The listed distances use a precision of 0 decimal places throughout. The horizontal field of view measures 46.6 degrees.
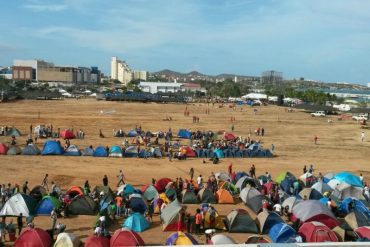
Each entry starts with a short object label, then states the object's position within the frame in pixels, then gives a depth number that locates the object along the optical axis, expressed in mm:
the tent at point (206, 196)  20109
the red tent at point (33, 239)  13367
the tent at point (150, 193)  19562
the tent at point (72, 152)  31062
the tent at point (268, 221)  16156
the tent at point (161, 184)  21000
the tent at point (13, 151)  30453
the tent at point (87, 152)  31250
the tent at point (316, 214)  16328
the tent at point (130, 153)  31938
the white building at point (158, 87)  160000
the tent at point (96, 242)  13164
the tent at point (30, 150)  30766
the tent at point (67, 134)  38812
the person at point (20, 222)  15547
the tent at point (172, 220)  16375
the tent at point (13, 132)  39062
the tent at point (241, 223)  16359
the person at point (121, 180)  23316
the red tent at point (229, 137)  40356
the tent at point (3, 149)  30442
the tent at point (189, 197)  19891
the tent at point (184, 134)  42331
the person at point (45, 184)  21922
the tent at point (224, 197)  20312
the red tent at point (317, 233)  14453
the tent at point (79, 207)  17734
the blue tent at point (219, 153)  33000
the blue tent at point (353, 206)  18094
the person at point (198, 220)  16141
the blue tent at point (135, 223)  16141
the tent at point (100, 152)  31266
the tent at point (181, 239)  13172
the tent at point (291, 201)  18078
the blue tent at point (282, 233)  14922
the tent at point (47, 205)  17359
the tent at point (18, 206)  16656
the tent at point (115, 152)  31422
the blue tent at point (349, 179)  22620
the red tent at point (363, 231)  15048
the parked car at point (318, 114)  76738
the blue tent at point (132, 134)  41588
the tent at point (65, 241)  13211
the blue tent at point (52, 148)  30845
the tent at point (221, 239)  13123
